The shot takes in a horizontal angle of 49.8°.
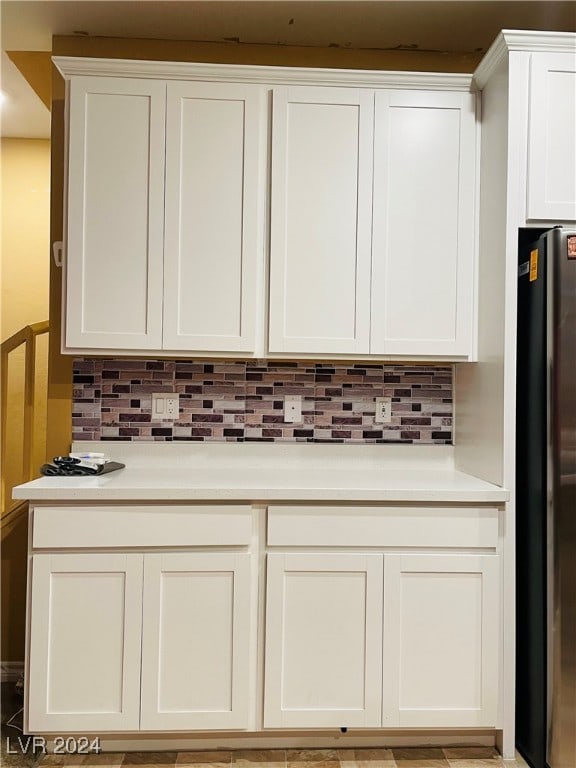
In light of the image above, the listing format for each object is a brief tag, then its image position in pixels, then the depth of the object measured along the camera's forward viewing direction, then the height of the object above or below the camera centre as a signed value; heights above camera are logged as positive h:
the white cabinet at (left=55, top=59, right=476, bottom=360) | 2.35 +0.69
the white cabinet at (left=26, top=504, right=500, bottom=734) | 2.05 -0.76
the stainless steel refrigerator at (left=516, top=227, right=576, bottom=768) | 1.99 -0.35
